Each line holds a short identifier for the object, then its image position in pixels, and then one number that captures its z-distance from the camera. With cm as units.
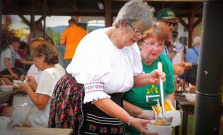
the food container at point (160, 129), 162
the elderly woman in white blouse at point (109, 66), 157
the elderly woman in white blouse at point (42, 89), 297
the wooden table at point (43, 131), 176
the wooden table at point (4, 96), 352
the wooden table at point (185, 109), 325
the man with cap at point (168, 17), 349
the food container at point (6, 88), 397
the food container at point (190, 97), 327
